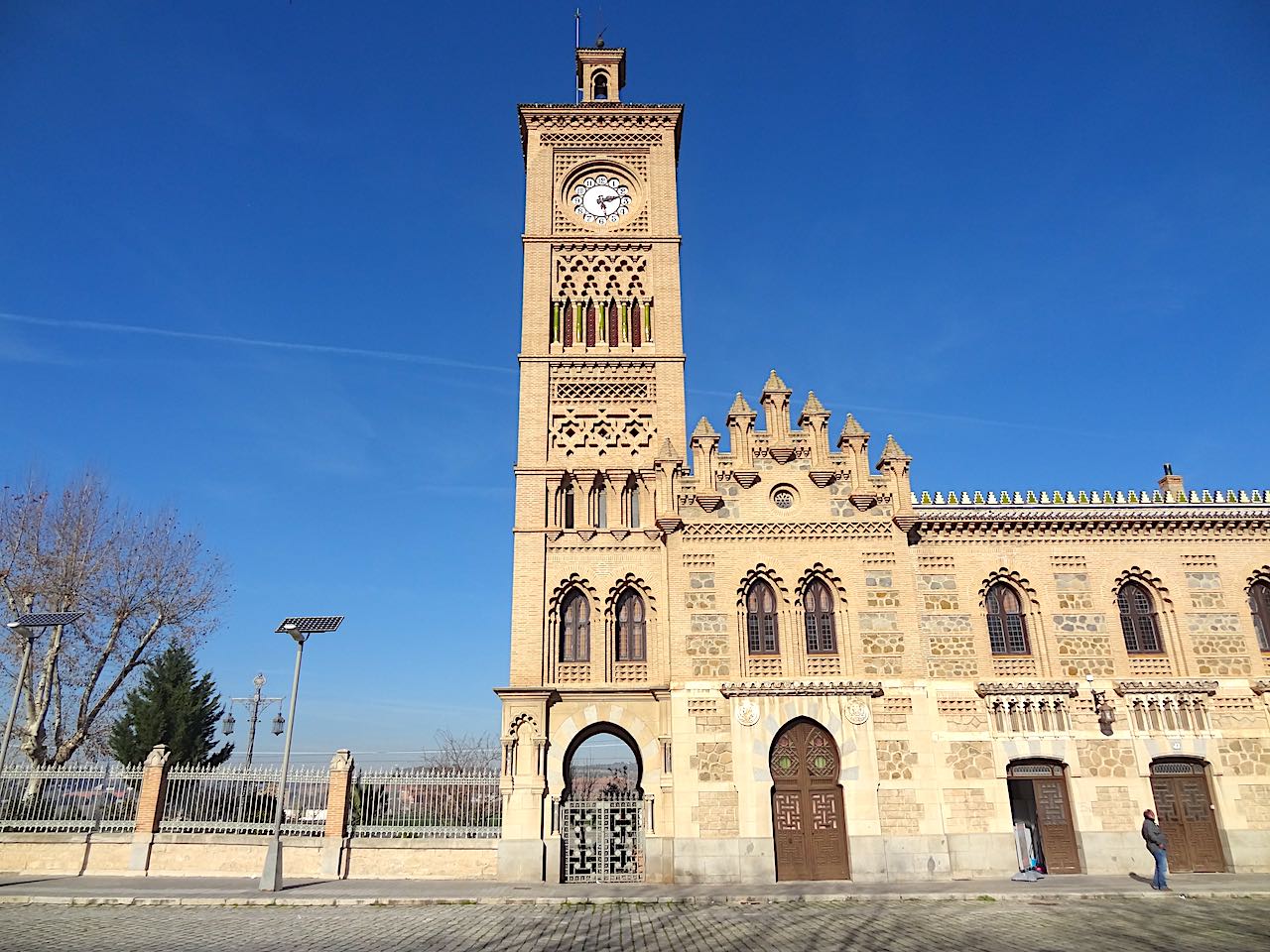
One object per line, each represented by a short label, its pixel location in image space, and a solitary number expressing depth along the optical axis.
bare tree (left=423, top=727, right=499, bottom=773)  47.36
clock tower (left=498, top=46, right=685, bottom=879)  22.16
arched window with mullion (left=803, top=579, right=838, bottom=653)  22.45
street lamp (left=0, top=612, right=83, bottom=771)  21.02
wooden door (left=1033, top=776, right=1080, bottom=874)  20.80
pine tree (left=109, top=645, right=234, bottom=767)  30.92
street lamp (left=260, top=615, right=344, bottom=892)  18.86
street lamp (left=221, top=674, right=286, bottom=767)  32.31
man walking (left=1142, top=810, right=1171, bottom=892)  18.23
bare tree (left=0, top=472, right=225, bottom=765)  28.23
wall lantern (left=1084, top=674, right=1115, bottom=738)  21.50
